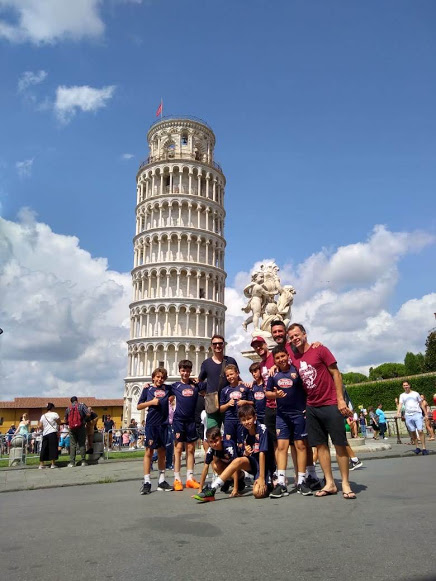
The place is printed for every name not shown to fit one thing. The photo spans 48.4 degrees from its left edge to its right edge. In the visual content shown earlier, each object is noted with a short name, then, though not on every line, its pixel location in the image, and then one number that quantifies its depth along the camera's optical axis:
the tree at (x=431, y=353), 52.24
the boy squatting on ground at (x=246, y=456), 6.58
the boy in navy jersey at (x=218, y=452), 6.91
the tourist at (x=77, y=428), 13.38
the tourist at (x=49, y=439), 13.04
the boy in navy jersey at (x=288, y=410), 6.48
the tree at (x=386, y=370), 96.57
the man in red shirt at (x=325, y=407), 6.10
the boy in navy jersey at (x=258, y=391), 7.26
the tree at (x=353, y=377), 101.26
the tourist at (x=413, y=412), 12.28
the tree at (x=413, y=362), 72.29
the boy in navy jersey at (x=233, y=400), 7.22
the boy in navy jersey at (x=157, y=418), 7.79
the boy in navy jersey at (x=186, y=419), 7.95
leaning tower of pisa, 63.41
